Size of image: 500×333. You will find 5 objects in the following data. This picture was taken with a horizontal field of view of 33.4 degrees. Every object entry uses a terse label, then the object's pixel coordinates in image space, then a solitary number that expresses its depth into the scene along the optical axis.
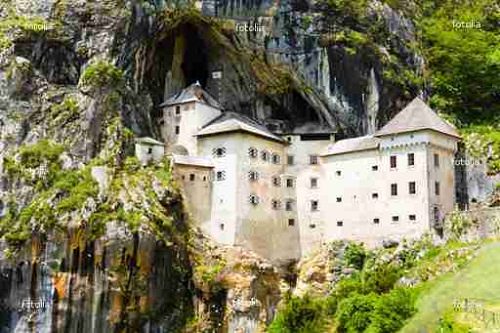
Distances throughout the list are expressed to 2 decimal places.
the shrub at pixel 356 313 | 49.81
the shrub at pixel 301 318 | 54.73
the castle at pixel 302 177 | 61.84
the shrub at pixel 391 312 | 48.09
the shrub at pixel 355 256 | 62.09
